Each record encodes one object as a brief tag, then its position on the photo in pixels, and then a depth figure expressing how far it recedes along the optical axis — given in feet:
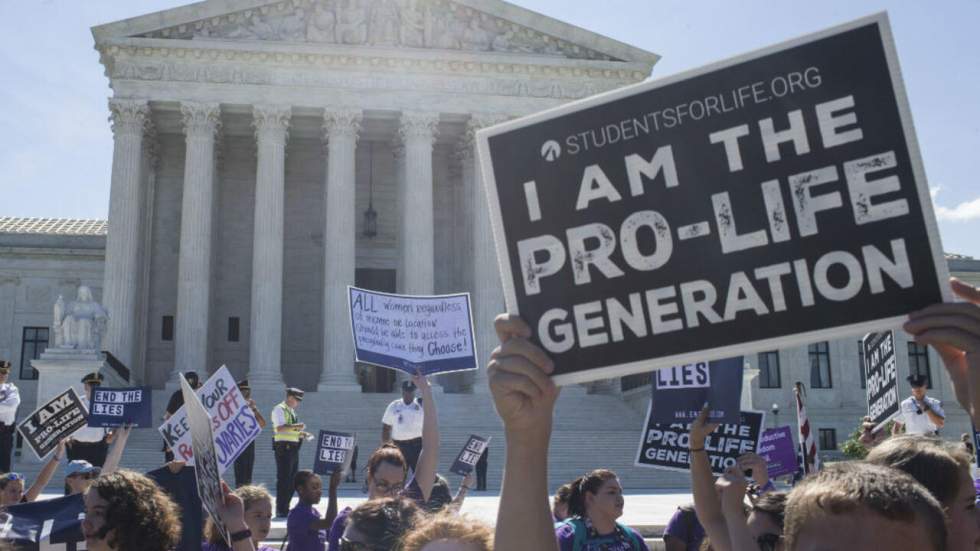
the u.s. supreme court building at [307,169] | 124.57
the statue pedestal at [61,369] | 100.12
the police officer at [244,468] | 59.62
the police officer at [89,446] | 54.54
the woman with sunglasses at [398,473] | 21.56
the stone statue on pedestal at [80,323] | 103.14
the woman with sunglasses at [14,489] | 28.63
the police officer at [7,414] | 53.16
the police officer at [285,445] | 57.06
